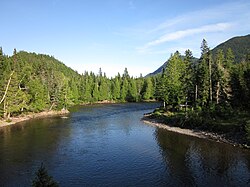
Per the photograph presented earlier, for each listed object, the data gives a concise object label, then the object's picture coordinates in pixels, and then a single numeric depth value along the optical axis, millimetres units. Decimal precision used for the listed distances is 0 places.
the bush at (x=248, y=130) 40188
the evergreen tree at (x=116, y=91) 143500
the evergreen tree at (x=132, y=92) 142438
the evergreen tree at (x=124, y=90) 143688
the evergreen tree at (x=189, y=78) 69150
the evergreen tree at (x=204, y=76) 65312
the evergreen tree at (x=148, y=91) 143500
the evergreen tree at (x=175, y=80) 70125
